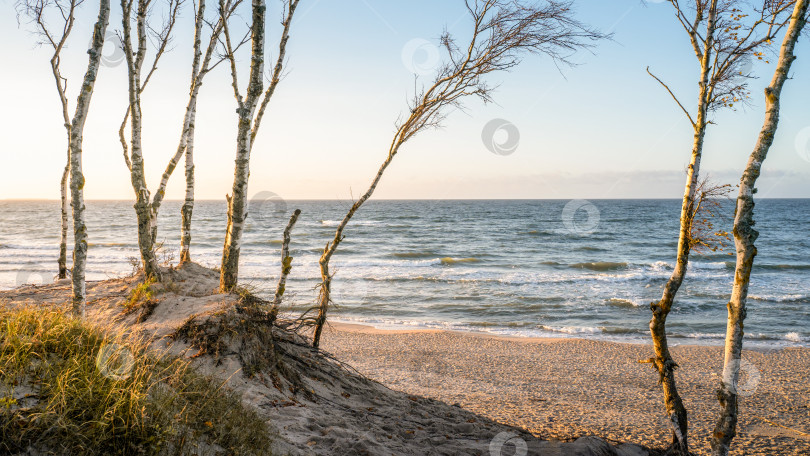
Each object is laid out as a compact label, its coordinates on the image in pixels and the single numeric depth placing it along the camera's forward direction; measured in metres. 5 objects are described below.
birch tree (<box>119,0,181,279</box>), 7.62
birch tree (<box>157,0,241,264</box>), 9.01
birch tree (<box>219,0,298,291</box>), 6.32
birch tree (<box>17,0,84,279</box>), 9.84
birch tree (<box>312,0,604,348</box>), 6.65
